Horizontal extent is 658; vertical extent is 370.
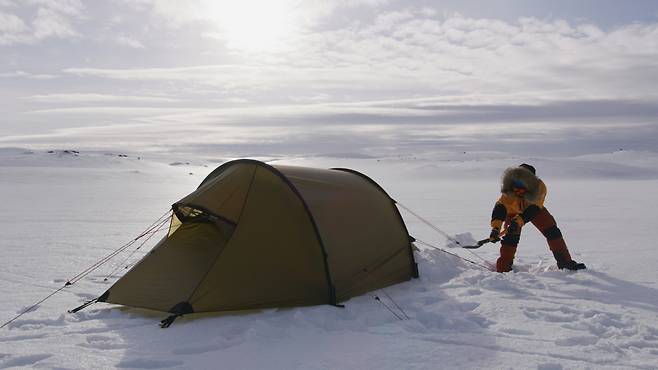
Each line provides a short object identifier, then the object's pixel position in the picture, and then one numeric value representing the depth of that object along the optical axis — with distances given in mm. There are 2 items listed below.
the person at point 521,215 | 7531
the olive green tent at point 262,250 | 5824
